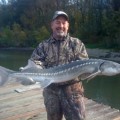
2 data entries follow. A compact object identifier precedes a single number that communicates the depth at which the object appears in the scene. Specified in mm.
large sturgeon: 1718
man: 1871
